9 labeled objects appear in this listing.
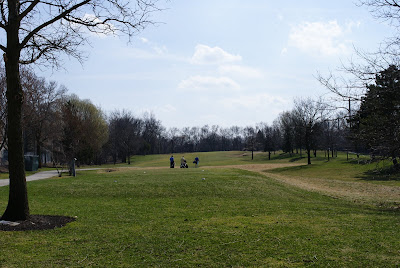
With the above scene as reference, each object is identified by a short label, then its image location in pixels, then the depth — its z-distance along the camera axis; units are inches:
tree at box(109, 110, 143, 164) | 3142.2
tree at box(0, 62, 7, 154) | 1054.6
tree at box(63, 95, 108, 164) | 1763.0
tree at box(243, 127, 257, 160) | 3377.0
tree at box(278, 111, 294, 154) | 3021.7
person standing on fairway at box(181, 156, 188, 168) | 1529.3
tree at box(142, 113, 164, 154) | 4384.8
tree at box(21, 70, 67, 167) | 1750.7
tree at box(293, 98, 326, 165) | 2061.1
